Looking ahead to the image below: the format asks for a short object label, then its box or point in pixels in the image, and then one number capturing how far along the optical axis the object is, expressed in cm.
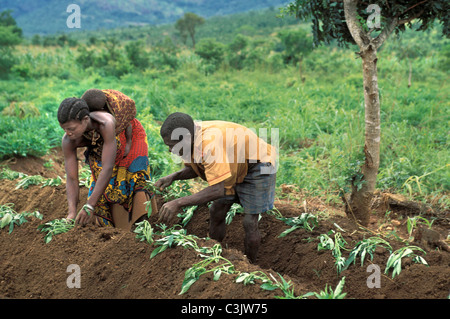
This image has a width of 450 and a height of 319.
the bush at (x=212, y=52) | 1640
